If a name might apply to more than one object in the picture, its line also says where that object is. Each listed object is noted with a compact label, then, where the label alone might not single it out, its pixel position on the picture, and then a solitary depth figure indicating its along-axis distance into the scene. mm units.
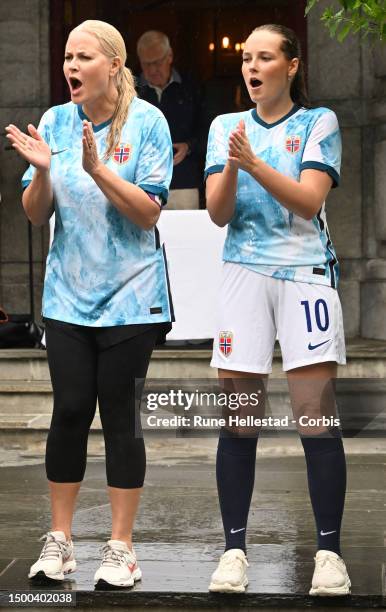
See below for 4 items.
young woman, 10023
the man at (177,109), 20828
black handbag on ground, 20812
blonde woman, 10133
